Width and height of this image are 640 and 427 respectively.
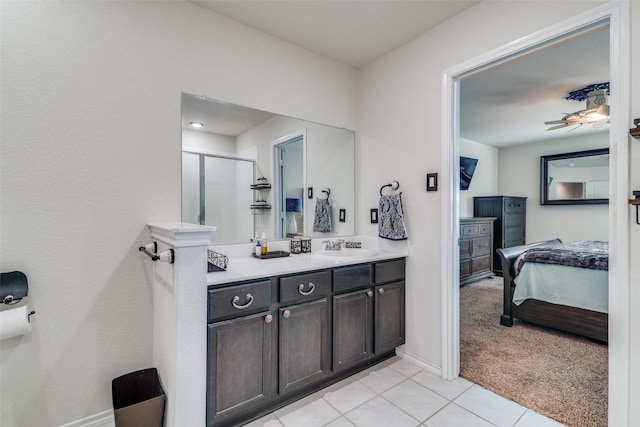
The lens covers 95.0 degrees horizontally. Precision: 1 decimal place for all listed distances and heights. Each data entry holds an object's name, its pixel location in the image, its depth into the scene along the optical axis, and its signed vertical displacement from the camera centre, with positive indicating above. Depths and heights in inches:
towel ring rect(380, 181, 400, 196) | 95.7 +8.8
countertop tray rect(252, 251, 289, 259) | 84.4 -12.7
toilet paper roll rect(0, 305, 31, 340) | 50.1 -19.3
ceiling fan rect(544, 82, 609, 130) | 117.6 +42.4
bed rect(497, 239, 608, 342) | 103.0 -29.7
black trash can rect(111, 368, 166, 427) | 52.8 -37.9
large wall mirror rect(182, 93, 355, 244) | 78.2 +12.3
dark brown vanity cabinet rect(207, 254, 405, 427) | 59.1 -28.0
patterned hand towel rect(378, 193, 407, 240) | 91.7 -2.1
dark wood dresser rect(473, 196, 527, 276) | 207.5 -3.6
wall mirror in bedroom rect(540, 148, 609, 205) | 190.5 +22.8
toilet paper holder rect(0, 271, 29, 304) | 53.5 -14.0
